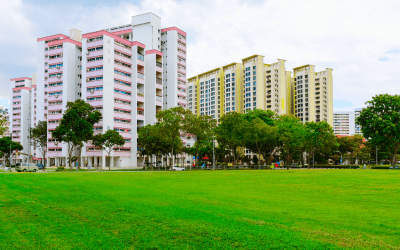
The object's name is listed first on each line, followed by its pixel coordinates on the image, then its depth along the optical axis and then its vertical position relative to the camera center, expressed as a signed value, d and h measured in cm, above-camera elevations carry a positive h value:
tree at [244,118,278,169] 6531 +158
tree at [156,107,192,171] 5869 +320
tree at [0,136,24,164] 11200 -176
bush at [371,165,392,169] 6461 -492
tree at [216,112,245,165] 6488 +255
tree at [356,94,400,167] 5909 +381
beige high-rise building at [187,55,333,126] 15000 +2430
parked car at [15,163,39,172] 5679 -473
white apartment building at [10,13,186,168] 9362 +1916
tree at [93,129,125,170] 7325 +42
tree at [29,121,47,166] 9888 +234
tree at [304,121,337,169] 6862 +170
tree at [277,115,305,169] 7288 +185
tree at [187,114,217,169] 5909 +265
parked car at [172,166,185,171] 7131 -583
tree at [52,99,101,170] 6844 +332
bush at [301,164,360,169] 7778 -598
